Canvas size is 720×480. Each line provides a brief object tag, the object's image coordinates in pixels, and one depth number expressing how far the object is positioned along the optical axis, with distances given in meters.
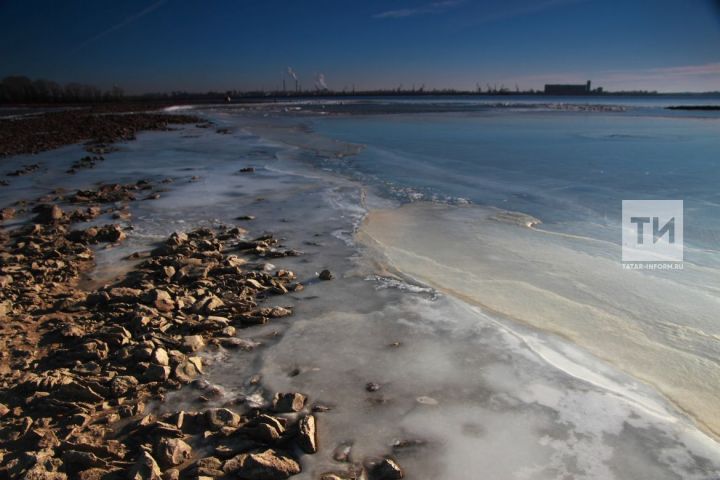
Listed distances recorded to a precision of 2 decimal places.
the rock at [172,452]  2.28
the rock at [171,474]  2.17
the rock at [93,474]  2.19
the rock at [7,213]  6.85
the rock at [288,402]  2.69
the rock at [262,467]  2.21
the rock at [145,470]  2.15
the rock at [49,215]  6.55
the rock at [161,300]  3.85
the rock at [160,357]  3.09
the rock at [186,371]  3.00
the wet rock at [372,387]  2.92
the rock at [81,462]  2.25
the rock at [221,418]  2.55
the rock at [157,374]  2.98
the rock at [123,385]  2.84
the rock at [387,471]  2.23
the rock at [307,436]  2.40
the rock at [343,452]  2.36
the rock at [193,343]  3.33
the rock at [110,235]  5.76
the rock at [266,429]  2.45
